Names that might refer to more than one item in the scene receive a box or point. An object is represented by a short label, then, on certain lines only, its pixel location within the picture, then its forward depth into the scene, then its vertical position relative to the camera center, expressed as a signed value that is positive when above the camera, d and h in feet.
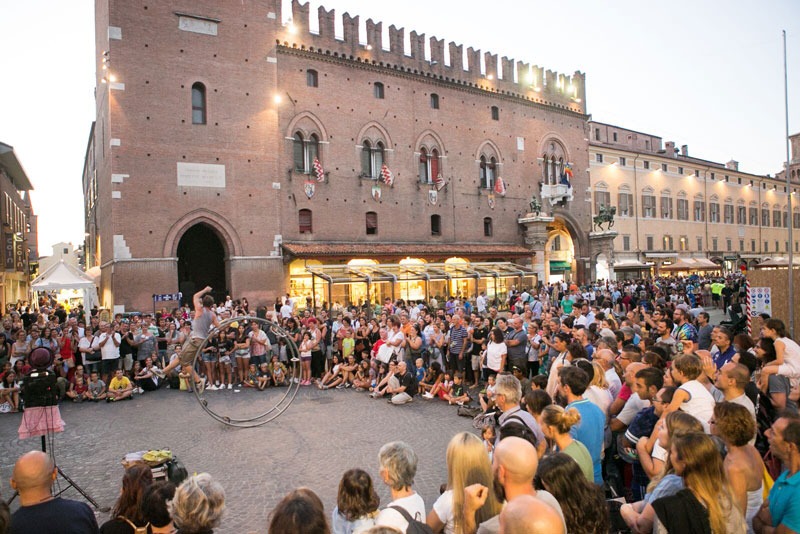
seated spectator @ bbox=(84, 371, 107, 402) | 43.68 -9.26
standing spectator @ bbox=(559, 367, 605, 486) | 16.33 -5.09
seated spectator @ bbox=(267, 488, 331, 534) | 9.21 -4.31
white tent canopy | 67.15 -0.17
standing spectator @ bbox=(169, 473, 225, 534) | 11.12 -4.91
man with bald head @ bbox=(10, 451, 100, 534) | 11.66 -5.19
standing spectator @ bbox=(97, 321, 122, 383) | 46.52 -5.97
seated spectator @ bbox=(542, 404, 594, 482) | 14.30 -4.57
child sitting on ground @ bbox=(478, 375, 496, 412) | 27.58 -7.71
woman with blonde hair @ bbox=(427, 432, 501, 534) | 11.91 -4.68
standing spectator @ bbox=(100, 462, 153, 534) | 12.76 -5.77
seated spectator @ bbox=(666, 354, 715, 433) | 16.62 -4.14
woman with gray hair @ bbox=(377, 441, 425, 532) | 12.06 -4.73
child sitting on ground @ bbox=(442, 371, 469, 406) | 38.65 -9.45
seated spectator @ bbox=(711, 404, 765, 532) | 12.61 -4.80
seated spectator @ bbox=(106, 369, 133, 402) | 43.39 -9.19
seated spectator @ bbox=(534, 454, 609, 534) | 10.43 -4.59
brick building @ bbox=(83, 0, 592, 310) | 78.84 +20.31
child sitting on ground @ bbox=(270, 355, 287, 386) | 47.59 -9.04
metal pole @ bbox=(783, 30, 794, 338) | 44.06 +5.56
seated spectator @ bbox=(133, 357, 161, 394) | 46.80 -9.05
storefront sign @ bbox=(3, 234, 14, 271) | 102.83 +5.40
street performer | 33.99 -3.28
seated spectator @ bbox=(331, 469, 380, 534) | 11.85 -5.17
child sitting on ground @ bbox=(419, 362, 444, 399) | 41.78 -9.15
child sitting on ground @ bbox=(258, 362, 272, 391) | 46.29 -9.09
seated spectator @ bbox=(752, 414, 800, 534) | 11.61 -5.14
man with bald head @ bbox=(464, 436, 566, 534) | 10.25 -3.96
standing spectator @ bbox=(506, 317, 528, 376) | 38.40 -6.01
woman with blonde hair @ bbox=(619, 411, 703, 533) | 11.76 -4.96
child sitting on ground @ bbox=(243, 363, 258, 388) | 46.96 -9.23
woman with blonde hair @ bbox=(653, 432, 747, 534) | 10.83 -4.93
